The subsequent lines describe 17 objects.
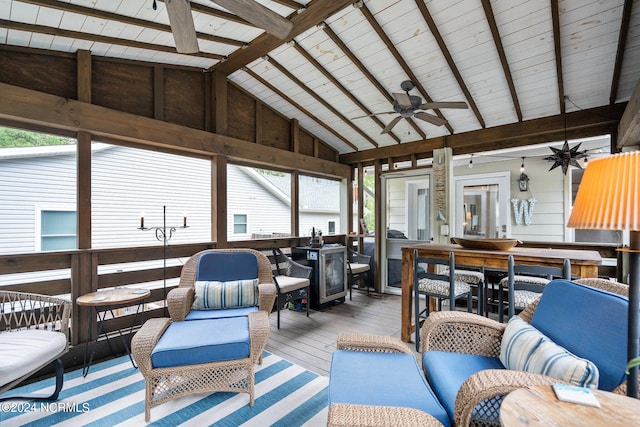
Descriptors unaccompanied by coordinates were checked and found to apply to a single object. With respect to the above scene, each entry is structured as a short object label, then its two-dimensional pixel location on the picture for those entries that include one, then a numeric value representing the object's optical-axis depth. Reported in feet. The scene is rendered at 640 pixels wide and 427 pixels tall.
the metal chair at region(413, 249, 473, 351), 9.50
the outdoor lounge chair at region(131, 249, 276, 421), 6.48
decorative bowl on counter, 9.51
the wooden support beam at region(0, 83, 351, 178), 8.26
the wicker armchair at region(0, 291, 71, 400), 6.04
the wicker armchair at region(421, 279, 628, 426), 3.82
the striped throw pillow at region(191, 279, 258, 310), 8.99
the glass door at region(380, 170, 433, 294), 17.07
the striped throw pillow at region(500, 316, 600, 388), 3.88
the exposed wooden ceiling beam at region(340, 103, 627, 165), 11.44
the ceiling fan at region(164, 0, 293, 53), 6.08
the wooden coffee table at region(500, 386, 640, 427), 3.02
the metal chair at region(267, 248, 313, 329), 12.33
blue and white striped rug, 6.48
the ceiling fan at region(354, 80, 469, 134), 9.84
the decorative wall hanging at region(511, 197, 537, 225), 17.69
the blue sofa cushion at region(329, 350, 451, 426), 4.45
